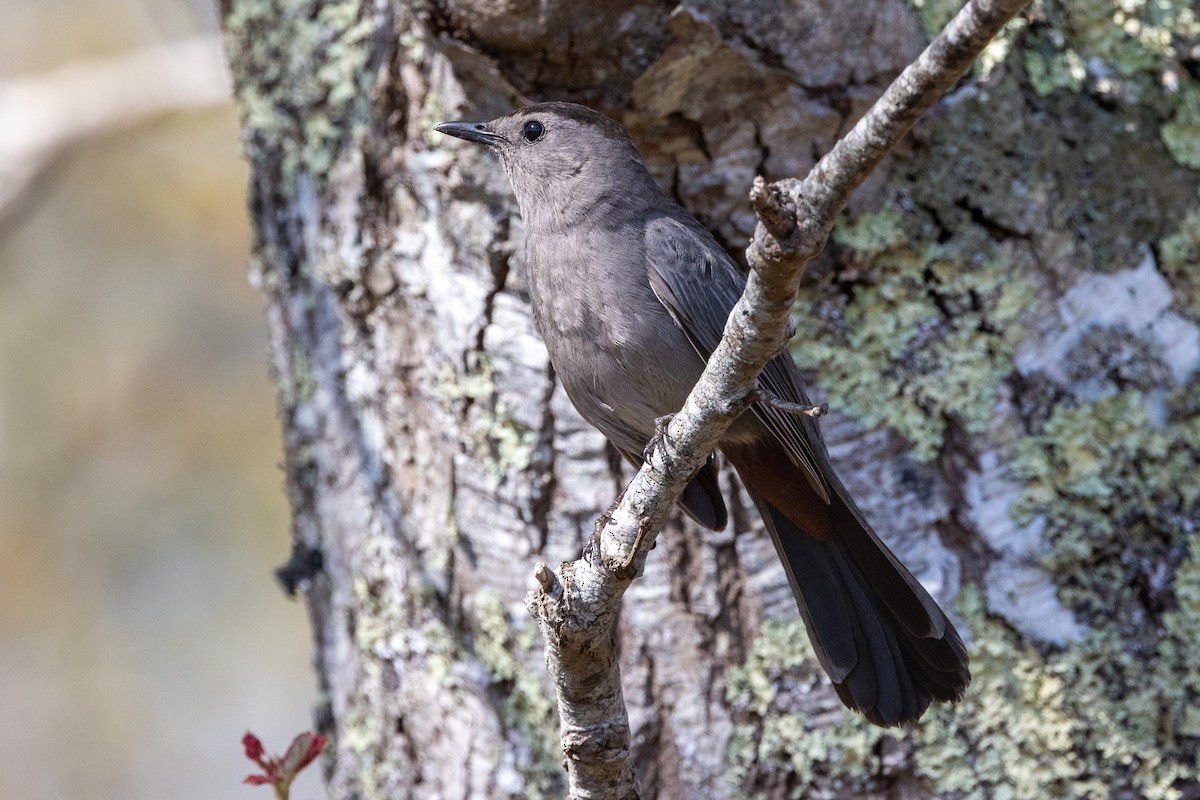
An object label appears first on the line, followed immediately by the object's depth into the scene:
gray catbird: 5.38
